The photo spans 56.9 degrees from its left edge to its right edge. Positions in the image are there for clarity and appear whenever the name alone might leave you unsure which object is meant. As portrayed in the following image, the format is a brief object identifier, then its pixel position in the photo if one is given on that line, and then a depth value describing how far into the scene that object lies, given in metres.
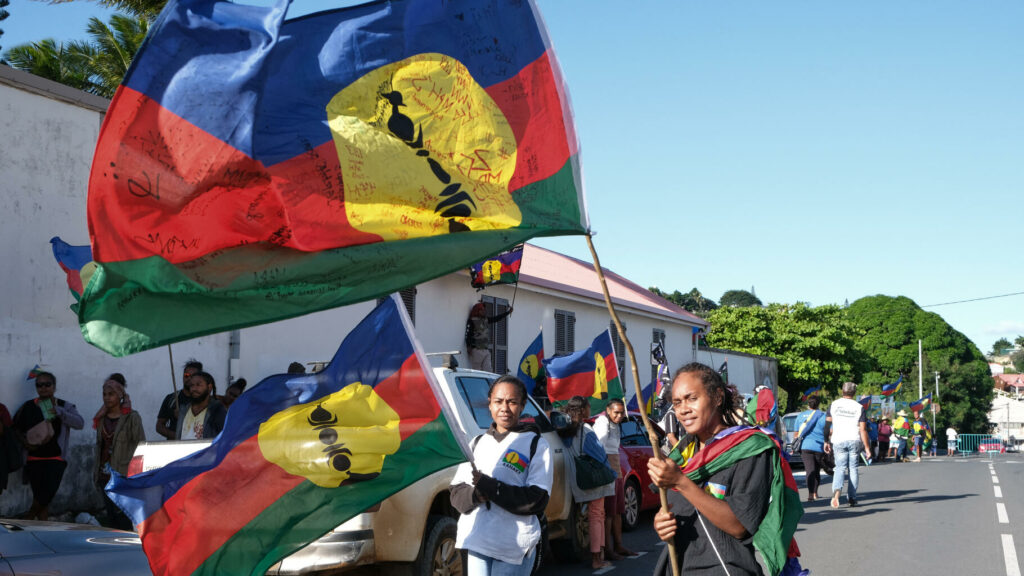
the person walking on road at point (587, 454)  8.77
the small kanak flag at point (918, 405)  40.69
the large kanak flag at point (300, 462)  4.02
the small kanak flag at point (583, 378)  12.55
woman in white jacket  4.46
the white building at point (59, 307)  10.49
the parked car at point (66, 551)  4.50
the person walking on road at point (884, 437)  35.50
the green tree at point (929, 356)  67.50
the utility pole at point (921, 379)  59.75
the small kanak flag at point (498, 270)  18.14
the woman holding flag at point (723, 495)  3.35
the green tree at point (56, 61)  20.50
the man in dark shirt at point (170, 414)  9.52
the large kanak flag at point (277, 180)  3.48
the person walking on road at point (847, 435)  14.07
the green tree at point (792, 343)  42.38
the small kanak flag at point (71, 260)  10.00
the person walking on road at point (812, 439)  14.73
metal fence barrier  55.73
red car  12.09
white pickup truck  6.09
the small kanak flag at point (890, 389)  33.19
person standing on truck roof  18.41
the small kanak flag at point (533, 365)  14.02
